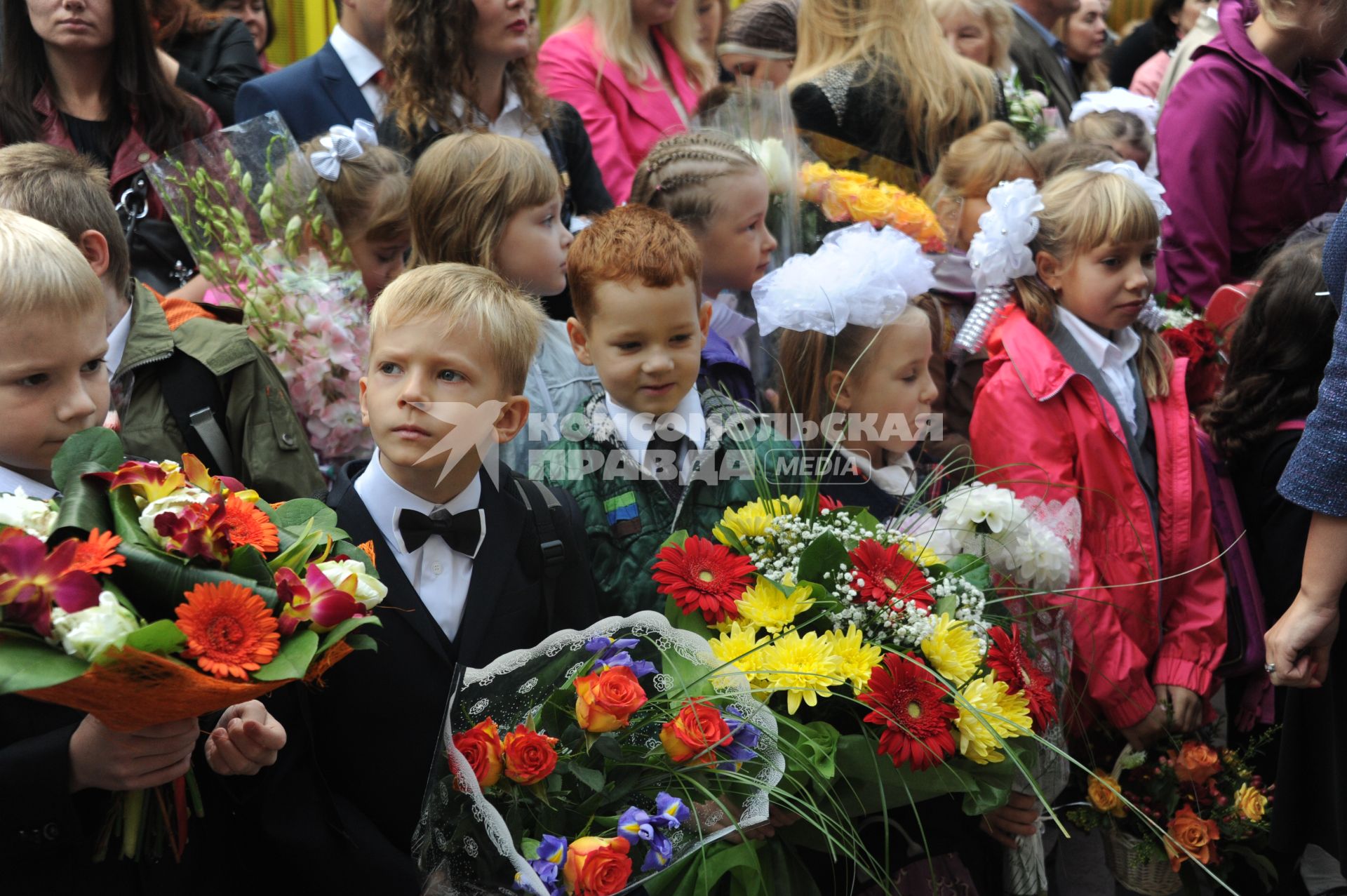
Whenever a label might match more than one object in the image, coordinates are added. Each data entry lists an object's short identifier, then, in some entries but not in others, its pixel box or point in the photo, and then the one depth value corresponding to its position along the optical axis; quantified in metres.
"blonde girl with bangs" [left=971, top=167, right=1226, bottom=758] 3.22
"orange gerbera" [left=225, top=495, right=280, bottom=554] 1.74
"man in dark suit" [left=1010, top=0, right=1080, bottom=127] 5.52
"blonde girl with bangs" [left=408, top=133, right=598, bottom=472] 3.09
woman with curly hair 3.66
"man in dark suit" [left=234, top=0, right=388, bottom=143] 3.74
